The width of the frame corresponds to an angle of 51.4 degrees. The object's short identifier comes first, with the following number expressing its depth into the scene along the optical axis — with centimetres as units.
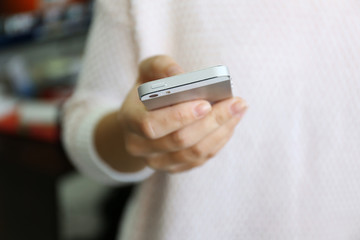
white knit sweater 40
